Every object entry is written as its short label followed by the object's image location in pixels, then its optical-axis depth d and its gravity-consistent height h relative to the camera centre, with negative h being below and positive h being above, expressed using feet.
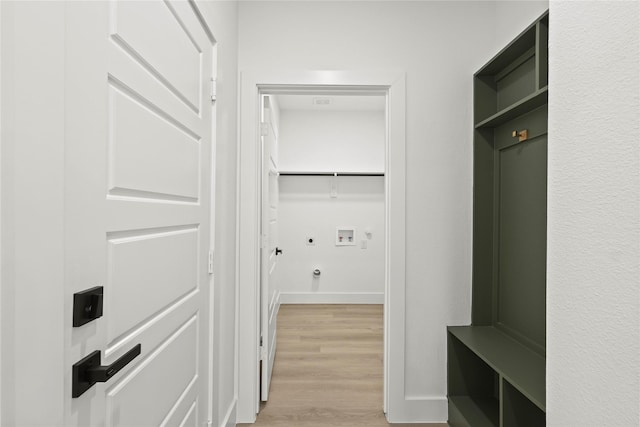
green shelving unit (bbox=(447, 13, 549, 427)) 5.48 -0.63
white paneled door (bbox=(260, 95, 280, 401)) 7.99 -1.64
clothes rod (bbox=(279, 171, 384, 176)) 15.83 +1.69
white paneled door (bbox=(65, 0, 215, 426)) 2.66 +0.07
